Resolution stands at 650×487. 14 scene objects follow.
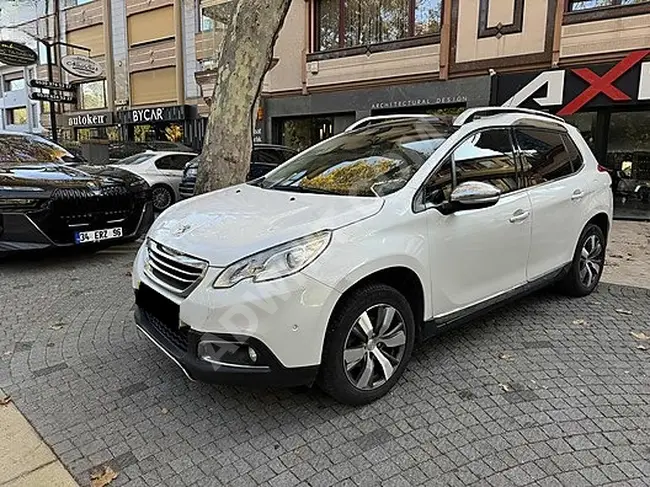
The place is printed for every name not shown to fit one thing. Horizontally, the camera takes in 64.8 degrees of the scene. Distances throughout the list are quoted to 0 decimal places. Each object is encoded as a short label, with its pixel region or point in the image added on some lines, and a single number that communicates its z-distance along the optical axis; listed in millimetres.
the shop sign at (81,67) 19234
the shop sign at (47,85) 15976
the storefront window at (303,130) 14914
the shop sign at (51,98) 16859
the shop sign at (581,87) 9617
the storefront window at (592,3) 9769
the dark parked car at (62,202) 5199
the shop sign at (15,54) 16156
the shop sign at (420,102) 12091
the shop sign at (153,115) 20094
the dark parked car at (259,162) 10375
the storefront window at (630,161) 10023
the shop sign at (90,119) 22969
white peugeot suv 2506
